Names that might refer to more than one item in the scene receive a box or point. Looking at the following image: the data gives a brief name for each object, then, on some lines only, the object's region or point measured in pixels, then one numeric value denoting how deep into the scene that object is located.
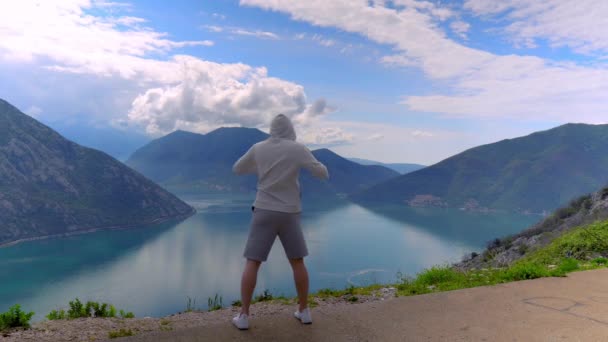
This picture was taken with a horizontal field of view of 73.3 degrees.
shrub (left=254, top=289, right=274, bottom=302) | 5.77
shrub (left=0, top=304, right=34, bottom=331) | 3.90
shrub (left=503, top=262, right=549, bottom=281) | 5.69
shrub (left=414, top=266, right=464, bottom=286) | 6.11
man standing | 3.81
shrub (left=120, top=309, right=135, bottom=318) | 4.85
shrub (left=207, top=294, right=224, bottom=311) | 5.48
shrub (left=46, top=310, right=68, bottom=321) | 4.60
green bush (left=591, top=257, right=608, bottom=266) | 6.58
